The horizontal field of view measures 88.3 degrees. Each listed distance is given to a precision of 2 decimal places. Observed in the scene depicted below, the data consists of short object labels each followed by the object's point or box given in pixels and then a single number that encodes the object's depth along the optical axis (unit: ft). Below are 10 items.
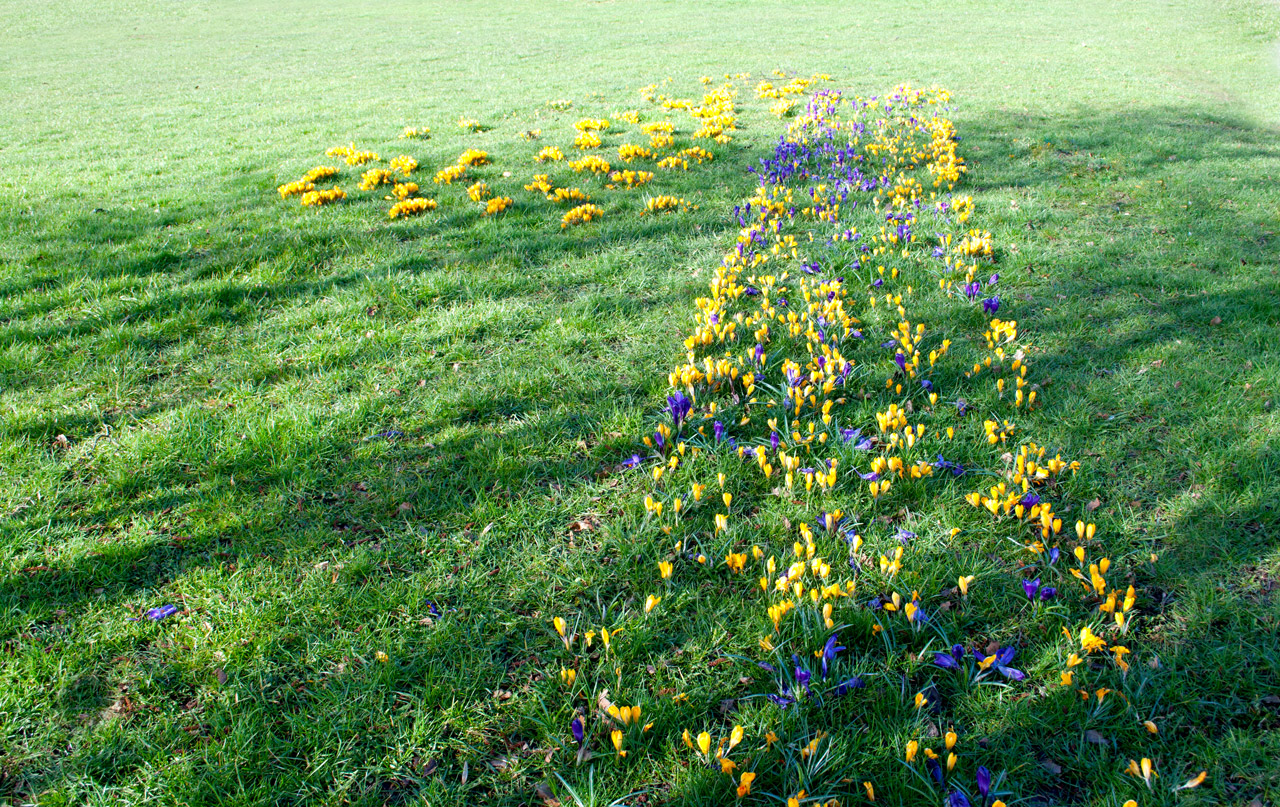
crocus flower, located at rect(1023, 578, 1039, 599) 9.62
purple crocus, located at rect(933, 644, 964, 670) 8.70
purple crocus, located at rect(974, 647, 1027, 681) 8.50
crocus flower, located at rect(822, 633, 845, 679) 8.68
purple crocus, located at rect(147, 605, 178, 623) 9.64
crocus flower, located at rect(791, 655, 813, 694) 8.50
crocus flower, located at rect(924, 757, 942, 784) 7.45
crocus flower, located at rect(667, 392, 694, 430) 13.23
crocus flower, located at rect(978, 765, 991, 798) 7.20
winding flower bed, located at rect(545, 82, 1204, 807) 8.05
